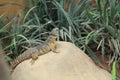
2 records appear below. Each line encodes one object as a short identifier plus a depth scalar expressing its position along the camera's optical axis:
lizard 3.50
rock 3.19
